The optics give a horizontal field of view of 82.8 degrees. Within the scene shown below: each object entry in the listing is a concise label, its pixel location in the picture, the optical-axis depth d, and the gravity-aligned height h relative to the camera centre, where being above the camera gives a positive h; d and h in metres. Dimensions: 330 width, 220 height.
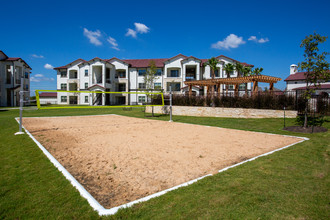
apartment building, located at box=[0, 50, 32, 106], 38.72 +5.12
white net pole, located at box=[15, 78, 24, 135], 8.60 -0.10
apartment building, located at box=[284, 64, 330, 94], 44.13 +5.61
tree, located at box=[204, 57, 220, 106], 37.84 +8.40
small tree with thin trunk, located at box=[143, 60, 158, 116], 23.00 +3.98
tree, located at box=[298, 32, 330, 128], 9.19 +1.99
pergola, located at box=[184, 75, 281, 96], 19.52 +2.71
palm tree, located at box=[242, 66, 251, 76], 39.09 +7.07
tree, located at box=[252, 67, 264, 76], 38.92 +7.06
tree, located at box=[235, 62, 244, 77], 38.84 +7.66
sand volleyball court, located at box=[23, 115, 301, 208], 3.71 -1.51
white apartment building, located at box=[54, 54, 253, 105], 41.44 +6.59
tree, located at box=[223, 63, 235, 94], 38.38 +7.38
